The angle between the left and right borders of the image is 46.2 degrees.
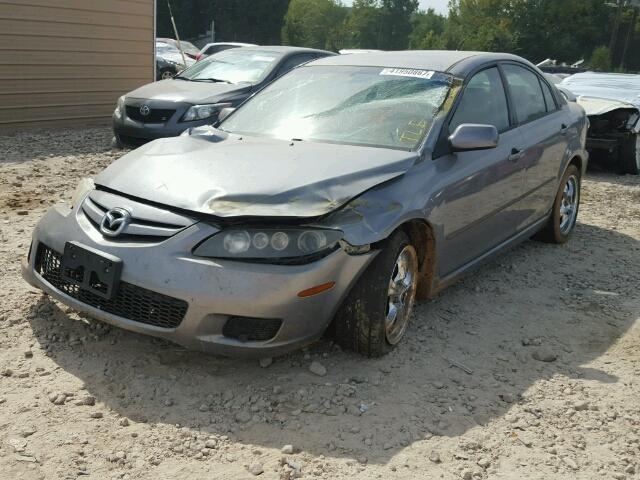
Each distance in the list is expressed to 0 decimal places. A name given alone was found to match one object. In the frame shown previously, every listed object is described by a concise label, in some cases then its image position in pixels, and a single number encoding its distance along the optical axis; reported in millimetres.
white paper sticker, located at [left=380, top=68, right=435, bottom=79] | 4695
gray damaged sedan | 3355
